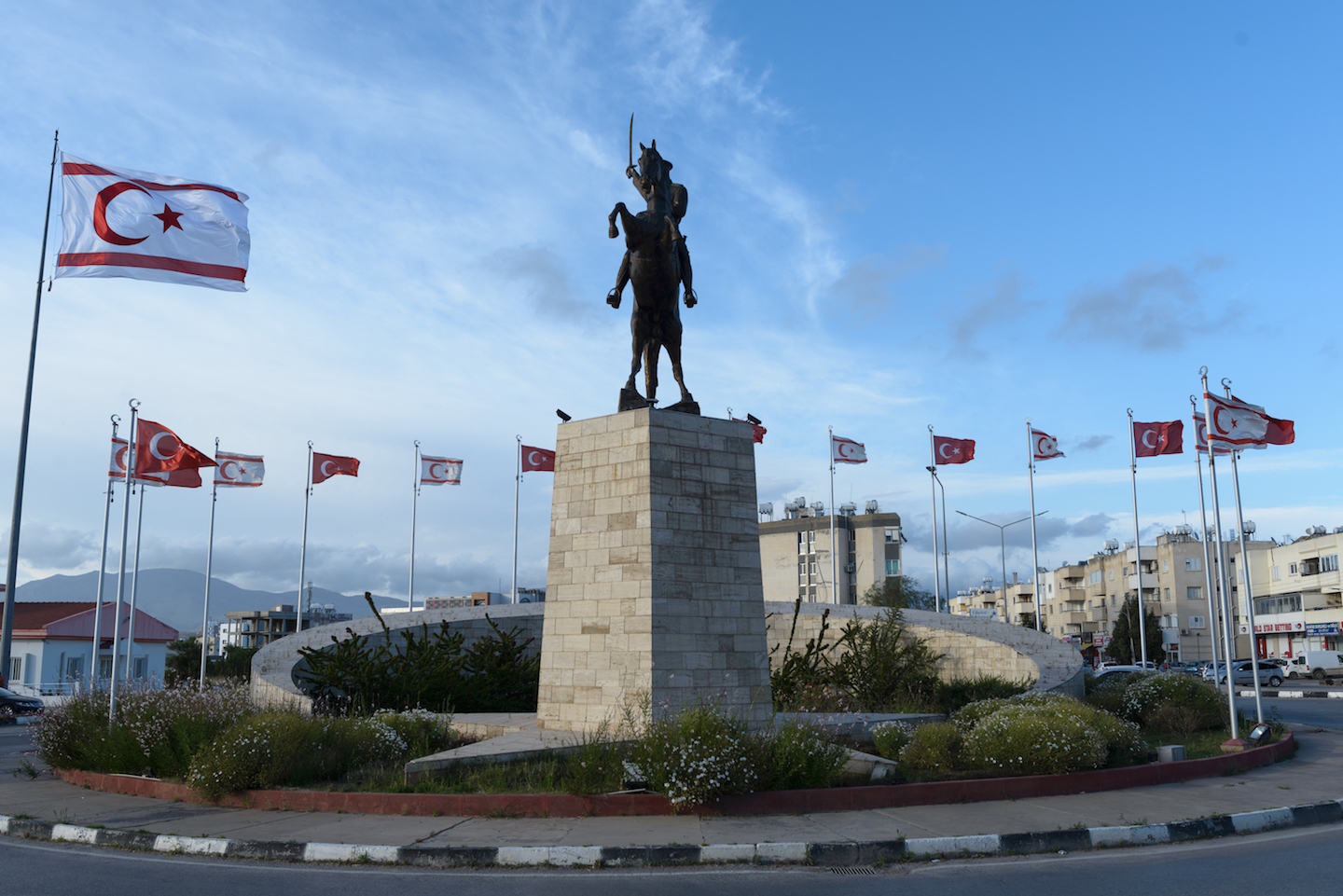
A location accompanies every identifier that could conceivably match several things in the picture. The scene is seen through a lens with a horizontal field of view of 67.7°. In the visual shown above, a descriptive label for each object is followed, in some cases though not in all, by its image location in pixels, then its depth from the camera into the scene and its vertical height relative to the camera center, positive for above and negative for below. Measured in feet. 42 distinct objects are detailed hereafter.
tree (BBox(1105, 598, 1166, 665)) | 232.94 -3.35
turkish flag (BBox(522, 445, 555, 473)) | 107.24 +17.25
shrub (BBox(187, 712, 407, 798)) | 35.32 -4.77
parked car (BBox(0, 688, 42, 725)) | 88.94 -7.43
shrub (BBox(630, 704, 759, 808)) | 31.81 -4.36
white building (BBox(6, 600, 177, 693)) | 141.49 -3.14
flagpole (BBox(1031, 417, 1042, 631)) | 117.80 +18.56
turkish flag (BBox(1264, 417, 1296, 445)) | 53.16 +9.87
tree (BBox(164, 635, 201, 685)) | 172.04 -6.72
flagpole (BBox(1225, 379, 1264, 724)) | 50.03 +4.44
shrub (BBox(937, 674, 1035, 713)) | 59.06 -4.13
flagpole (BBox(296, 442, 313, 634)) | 113.09 +8.28
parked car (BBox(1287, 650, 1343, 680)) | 169.37 -7.74
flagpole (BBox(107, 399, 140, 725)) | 42.04 +3.02
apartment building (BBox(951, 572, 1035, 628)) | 325.34 +7.11
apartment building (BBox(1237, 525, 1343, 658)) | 196.75 +4.87
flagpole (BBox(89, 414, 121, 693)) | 49.27 +3.62
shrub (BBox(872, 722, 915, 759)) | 41.70 -4.91
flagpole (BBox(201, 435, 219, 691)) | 97.01 +7.78
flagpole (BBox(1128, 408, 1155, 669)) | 110.28 +17.30
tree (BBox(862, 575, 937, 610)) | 235.40 +6.72
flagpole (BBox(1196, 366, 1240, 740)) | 46.70 +2.90
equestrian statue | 48.37 +17.17
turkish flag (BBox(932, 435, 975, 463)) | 115.85 +19.57
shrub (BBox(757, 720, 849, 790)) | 33.58 -4.66
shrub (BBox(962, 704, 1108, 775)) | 37.37 -4.65
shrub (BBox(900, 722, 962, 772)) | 38.88 -4.97
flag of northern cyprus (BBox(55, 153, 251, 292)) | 44.19 +17.51
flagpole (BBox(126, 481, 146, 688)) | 67.69 +4.54
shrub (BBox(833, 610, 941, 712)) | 60.70 -2.99
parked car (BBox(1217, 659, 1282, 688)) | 159.28 -8.56
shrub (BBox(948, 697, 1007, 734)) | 44.44 -4.15
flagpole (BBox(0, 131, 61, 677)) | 70.13 +7.38
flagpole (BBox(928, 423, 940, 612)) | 115.44 +17.09
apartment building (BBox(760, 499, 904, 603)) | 300.81 +20.33
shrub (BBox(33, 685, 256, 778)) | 39.34 -4.25
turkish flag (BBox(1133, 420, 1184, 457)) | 102.32 +18.45
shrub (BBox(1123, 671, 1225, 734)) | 56.85 -4.83
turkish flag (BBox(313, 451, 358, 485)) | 108.27 +16.75
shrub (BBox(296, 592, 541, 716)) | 57.52 -3.08
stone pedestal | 42.45 +2.07
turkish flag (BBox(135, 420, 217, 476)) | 53.67 +9.18
